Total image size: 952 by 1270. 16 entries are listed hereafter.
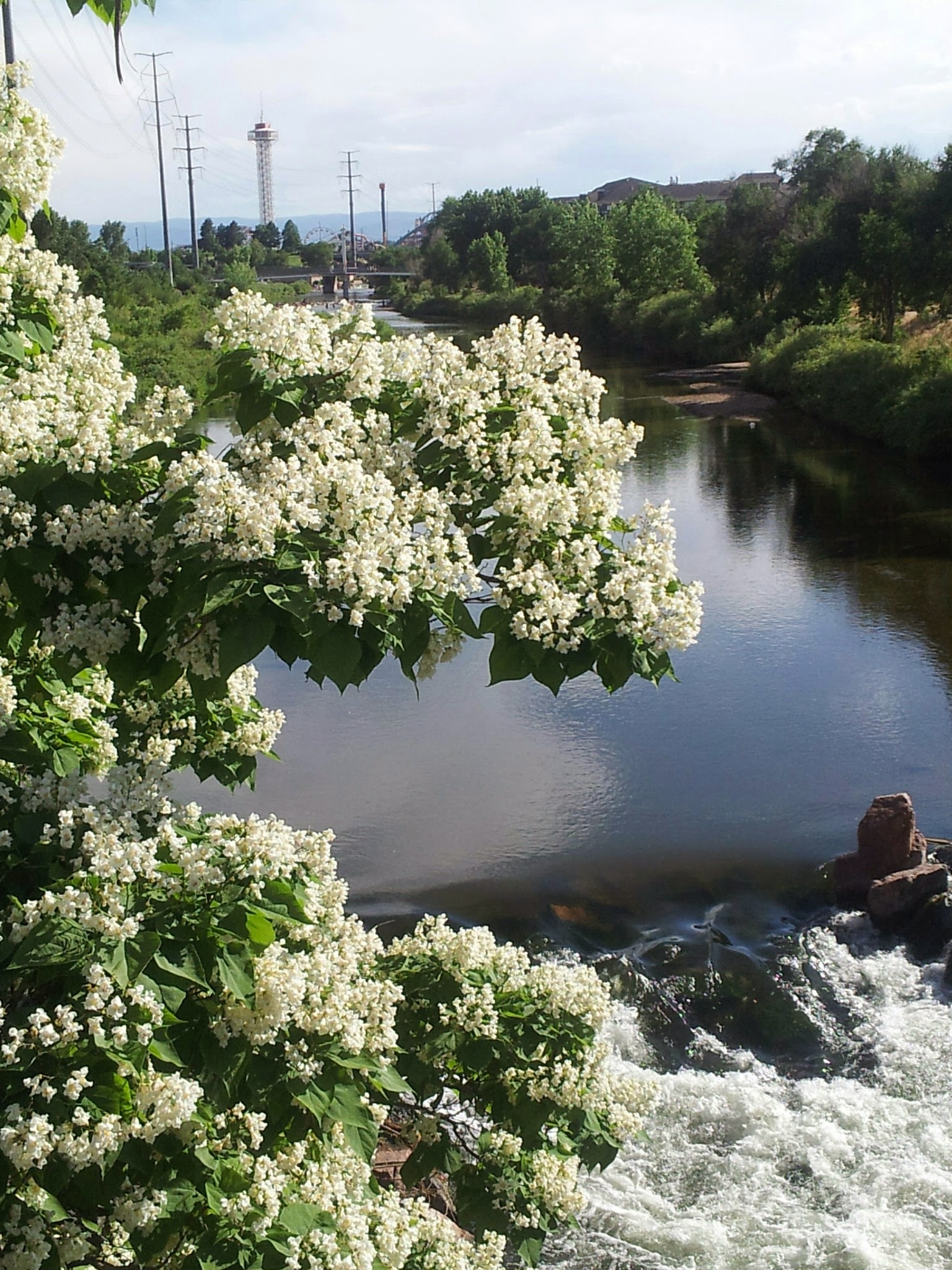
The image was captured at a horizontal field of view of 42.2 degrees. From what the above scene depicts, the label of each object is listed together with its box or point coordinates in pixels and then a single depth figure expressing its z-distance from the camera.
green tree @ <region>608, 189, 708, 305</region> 68.69
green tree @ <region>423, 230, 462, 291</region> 107.88
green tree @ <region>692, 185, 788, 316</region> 54.94
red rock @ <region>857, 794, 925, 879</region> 12.76
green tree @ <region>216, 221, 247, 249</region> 183.75
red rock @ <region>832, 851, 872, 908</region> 12.93
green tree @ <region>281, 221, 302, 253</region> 188.50
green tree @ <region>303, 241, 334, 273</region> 149.88
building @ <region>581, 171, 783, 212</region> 145.62
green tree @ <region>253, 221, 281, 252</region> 190.44
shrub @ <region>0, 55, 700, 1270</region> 3.22
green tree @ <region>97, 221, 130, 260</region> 78.12
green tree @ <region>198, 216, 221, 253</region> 167.20
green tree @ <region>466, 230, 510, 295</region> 96.00
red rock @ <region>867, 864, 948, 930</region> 12.52
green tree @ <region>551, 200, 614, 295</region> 73.69
